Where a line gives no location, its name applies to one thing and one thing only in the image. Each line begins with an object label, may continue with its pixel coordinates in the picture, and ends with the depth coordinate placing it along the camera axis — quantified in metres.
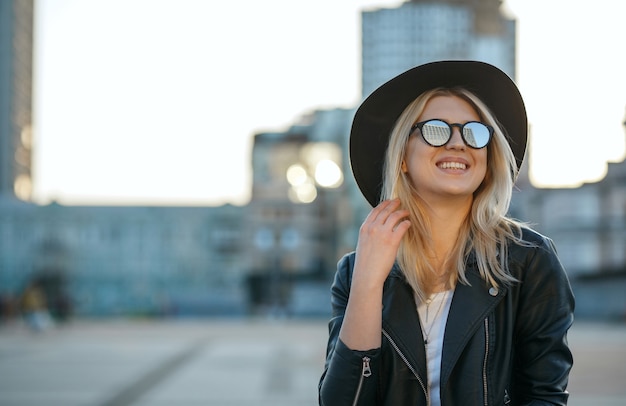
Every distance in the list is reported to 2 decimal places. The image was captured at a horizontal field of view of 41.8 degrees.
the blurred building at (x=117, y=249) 77.69
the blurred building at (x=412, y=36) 62.28
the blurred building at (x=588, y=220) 54.25
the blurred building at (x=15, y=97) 132.12
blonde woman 2.14
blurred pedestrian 27.83
